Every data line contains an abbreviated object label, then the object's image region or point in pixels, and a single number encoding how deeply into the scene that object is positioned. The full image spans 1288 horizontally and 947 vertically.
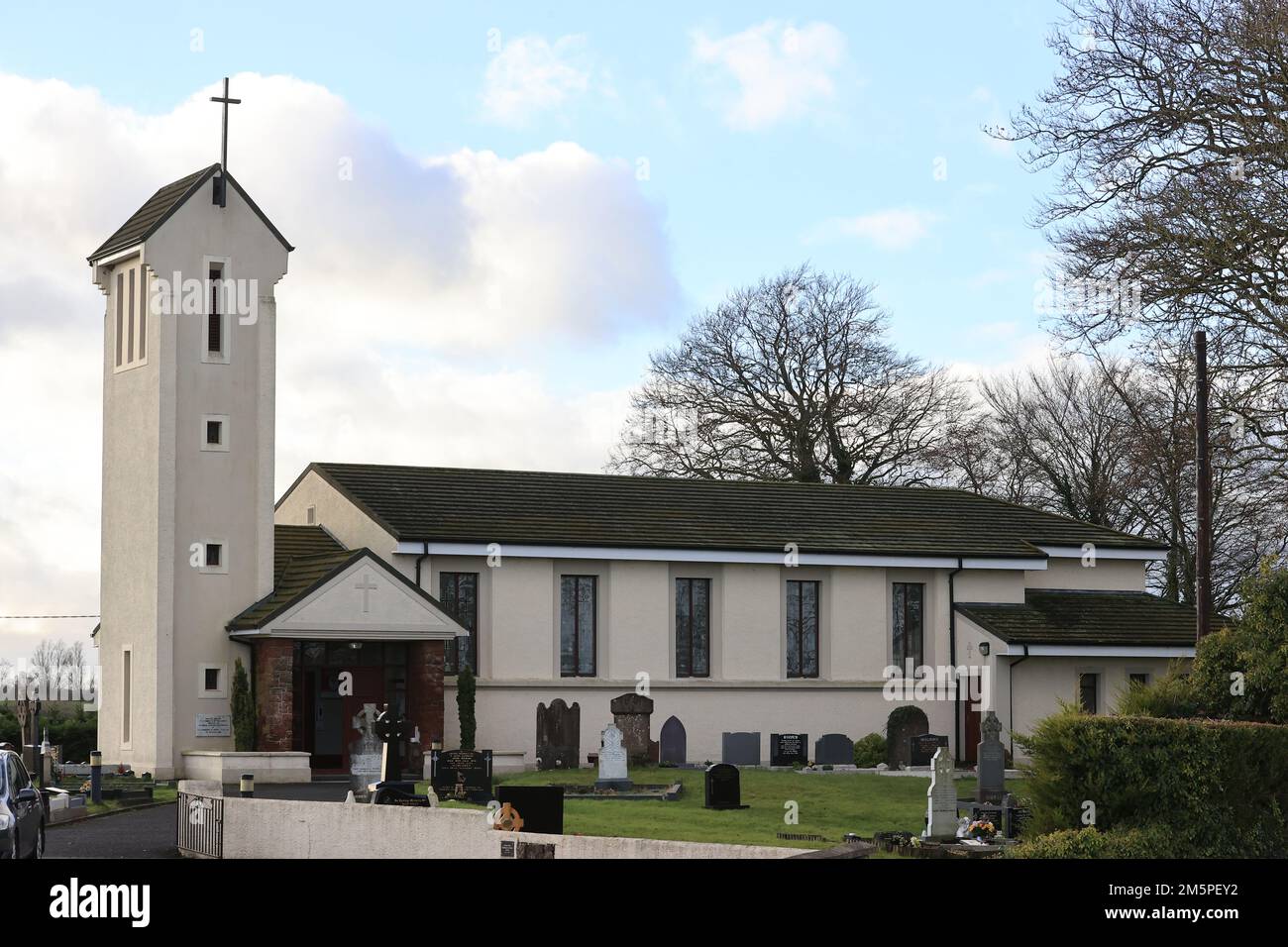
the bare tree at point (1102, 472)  54.72
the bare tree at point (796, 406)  62.59
